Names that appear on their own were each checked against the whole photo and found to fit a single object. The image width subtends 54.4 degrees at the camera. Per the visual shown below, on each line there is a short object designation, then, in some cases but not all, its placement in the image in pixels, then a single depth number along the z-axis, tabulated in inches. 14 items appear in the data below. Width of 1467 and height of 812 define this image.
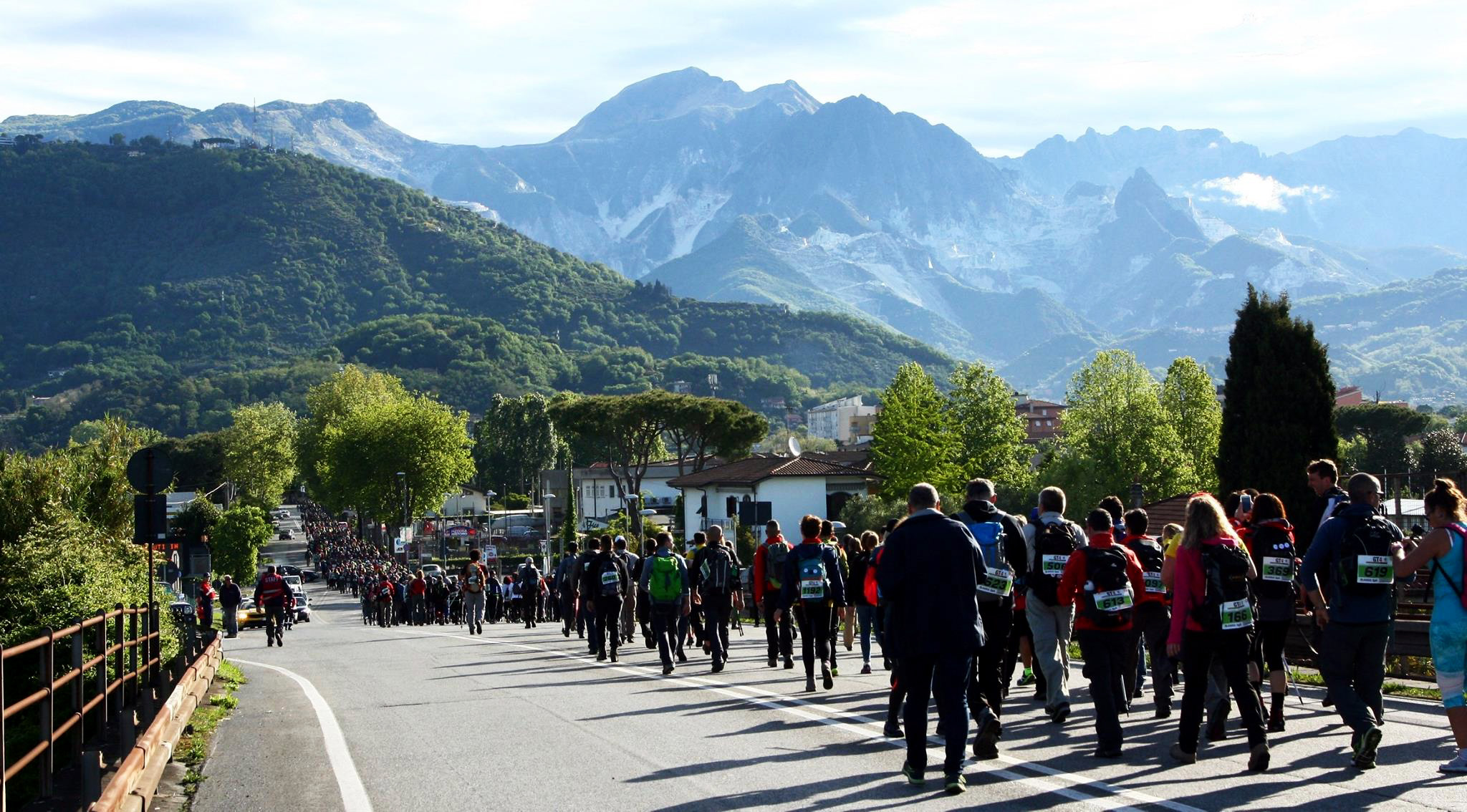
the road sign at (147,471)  680.4
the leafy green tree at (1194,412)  2701.8
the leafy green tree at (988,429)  3058.6
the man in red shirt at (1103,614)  366.0
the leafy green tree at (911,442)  2834.6
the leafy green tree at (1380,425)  3924.7
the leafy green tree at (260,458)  4852.4
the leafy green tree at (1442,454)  2792.8
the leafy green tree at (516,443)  5088.6
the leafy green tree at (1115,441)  2691.9
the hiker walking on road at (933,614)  328.5
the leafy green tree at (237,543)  3516.2
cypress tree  1284.4
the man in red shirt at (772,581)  626.8
